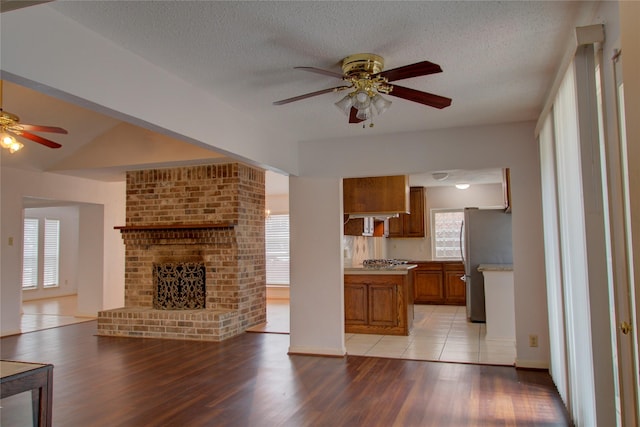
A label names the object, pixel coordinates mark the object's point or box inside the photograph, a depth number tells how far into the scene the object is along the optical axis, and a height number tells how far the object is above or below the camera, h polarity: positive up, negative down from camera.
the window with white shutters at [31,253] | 10.95 -0.04
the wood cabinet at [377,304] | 5.93 -0.77
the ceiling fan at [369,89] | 2.86 +1.00
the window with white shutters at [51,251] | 11.45 +0.00
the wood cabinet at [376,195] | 6.00 +0.66
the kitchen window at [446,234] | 9.62 +0.21
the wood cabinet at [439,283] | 8.73 -0.75
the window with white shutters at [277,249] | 10.27 -0.05
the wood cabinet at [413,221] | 9.38 +0.50
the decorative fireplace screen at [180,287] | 6.57 -0.55
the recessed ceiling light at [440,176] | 7.46 +1.12
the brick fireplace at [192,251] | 6.25 -0.03
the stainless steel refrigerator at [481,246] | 6.92 -0.04
